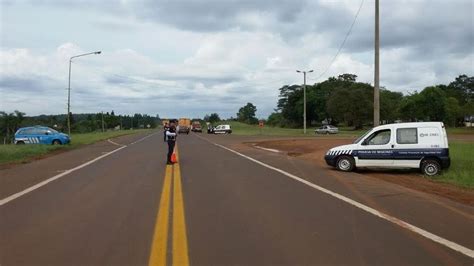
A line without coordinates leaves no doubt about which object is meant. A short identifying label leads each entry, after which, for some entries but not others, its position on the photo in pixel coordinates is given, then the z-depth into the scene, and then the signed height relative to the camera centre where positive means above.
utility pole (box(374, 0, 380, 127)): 24.34 +2.02
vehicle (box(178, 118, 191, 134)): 89.82 -1.41
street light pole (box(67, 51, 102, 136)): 51.11 +0.58
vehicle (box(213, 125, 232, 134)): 89.06 -2.06
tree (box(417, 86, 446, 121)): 102.31 +2.11
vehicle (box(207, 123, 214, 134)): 91.99 -2.15
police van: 17.64 -1.06
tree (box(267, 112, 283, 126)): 161.88 -0.67
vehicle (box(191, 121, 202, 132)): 106.88 -1.89
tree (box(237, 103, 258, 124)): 193.88 -1.39
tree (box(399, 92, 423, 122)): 105.59 +1.49
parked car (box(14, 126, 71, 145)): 41.25 -1.37
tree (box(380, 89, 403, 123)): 104.44 +1.60
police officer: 21.50 -0.88
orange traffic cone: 21.87 -1.64
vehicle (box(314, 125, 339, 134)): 82.12 -1.99
